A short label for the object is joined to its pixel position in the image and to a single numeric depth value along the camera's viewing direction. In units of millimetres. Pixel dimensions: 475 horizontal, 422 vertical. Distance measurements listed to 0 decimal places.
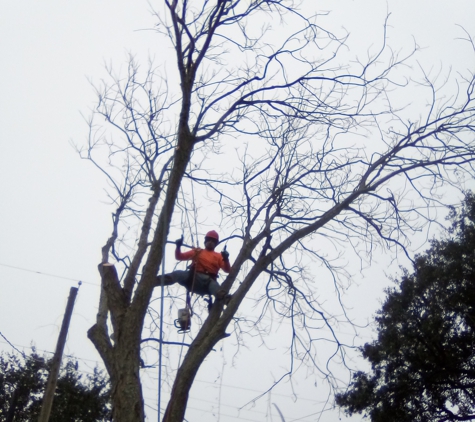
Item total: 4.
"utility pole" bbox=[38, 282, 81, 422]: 10703
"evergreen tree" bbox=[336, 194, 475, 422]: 15008
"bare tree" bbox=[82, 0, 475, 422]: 4957
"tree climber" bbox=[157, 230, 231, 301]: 6484
